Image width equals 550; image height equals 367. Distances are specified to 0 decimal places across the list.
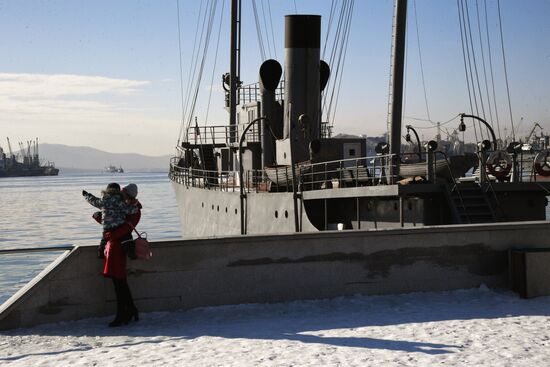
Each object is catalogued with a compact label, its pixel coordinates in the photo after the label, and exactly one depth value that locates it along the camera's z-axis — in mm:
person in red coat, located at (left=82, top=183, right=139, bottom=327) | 10375
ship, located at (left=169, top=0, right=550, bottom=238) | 18938
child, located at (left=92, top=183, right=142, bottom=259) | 10453
